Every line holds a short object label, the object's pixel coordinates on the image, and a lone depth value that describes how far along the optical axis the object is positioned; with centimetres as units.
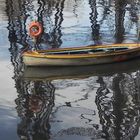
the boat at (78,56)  2309
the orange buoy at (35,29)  2368
